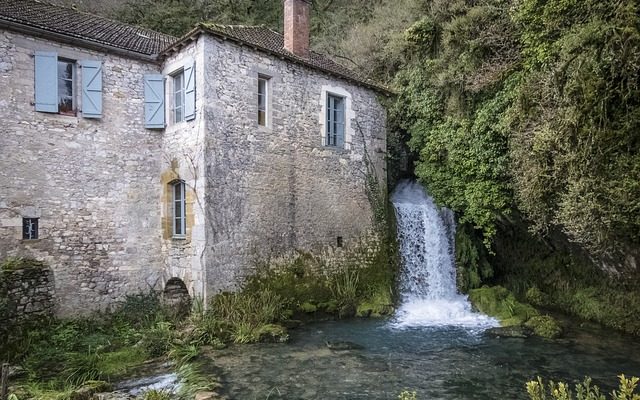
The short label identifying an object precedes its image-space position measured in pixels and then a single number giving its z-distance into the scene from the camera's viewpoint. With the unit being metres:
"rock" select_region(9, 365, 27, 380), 6.62
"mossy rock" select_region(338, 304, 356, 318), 10.31
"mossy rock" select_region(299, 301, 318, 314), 10.05
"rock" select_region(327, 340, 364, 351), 7.93
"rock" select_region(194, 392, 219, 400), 5.65
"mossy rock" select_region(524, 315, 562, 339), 8.73
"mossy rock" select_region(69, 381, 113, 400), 5.56
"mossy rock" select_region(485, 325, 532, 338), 8.67
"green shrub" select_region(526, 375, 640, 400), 2.37
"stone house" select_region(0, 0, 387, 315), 8.60
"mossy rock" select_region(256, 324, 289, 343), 8.28
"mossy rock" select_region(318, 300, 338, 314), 10.39
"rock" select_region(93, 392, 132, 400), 5.57
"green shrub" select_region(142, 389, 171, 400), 5.21
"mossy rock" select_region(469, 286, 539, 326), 9.73
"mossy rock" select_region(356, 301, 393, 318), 10.36
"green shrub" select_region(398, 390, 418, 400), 2.86
